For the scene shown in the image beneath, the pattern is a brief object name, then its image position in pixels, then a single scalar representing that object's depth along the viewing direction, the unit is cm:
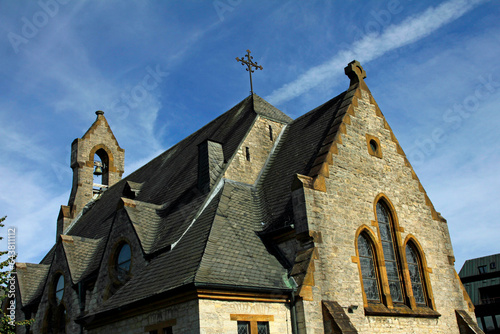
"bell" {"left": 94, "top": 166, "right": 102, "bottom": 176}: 3171
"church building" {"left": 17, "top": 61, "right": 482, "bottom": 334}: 1191
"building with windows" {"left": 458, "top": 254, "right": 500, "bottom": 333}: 3879
